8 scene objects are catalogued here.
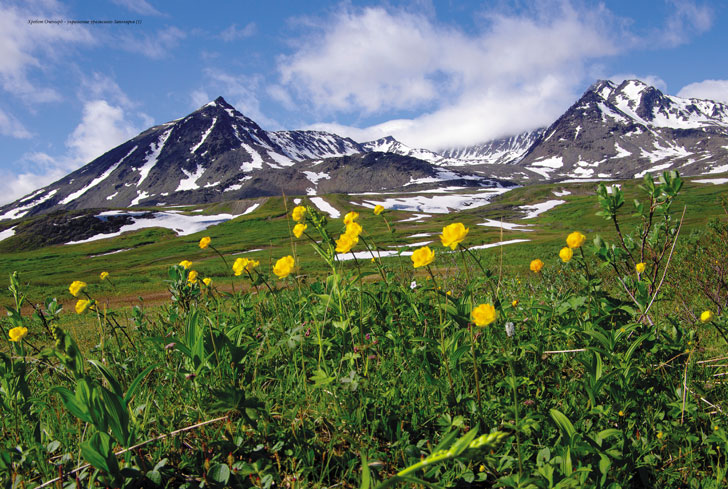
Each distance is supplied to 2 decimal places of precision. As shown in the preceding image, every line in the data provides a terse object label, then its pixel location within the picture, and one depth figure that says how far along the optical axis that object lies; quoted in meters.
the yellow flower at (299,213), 2.99
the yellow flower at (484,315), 1.67
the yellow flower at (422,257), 2.26
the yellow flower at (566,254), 2.92
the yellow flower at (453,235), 2.23
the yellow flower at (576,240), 2.74
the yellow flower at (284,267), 2.71
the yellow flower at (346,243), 2.55
